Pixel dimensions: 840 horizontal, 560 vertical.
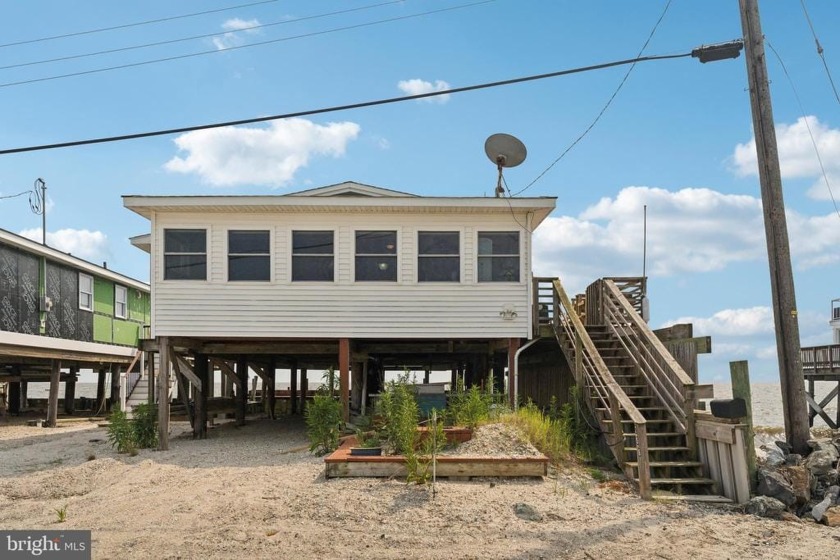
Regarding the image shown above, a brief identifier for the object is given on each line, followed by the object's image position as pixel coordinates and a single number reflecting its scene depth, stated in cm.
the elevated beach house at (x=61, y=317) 1872
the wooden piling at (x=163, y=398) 1448
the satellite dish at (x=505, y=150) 1598
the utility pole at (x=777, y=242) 1085
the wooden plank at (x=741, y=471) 958
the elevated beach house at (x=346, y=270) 1459
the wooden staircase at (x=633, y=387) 1038
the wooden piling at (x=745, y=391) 978
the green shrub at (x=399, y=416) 1076
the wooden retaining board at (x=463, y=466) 1027
